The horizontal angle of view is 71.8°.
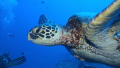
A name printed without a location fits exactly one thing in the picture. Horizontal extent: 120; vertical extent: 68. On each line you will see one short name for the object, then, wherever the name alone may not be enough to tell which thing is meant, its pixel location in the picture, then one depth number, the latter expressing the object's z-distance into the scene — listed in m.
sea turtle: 0.28
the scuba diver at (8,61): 0.97
